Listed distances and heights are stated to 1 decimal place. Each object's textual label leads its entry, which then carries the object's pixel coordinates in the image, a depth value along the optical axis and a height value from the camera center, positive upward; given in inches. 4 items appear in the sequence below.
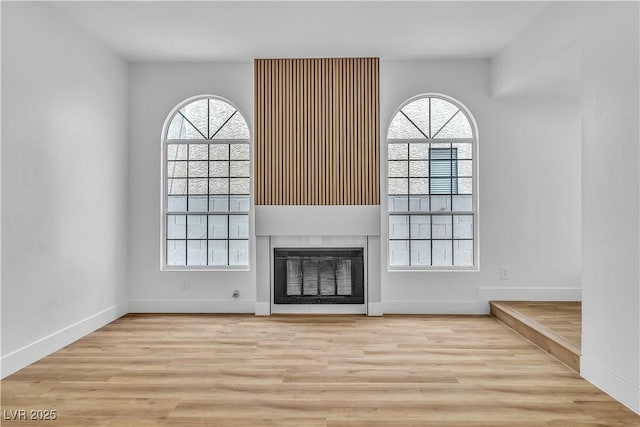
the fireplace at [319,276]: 209.9 -29.1
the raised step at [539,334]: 135.9 -41.9
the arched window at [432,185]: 212.1 +13.3
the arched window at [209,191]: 215.3 +10.5
